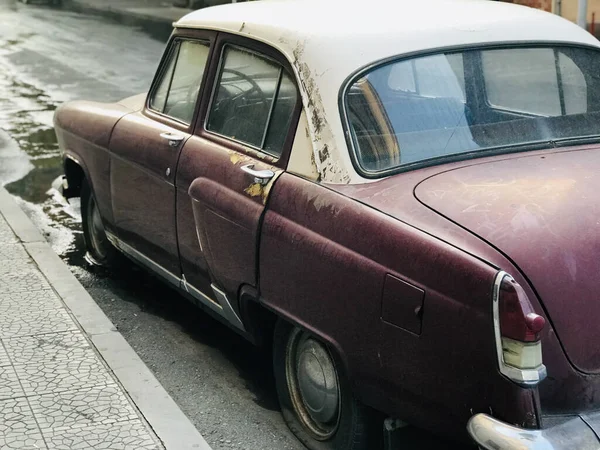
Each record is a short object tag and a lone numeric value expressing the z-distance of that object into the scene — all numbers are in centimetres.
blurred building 1942
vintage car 324
